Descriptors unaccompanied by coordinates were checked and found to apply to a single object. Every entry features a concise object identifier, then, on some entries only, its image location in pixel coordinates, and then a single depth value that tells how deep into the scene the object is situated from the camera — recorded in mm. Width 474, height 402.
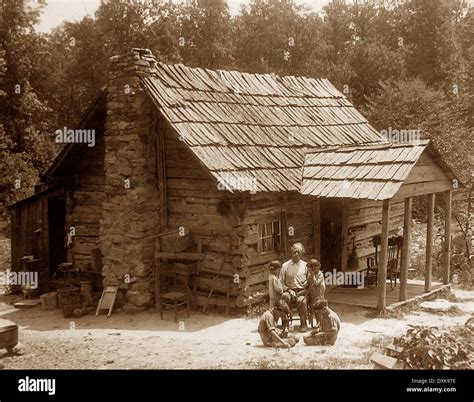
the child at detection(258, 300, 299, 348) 9914
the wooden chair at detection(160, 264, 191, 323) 12641
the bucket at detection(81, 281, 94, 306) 14276
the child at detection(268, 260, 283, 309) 10445
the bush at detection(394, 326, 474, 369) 7879
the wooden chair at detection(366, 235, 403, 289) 14840
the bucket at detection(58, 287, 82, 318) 13531
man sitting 10984
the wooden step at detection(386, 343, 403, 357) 8586
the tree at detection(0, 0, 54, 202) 26969
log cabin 12664
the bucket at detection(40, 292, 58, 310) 14547
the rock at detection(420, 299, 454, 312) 13063
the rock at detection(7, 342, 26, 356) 10219
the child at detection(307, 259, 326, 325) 10891
